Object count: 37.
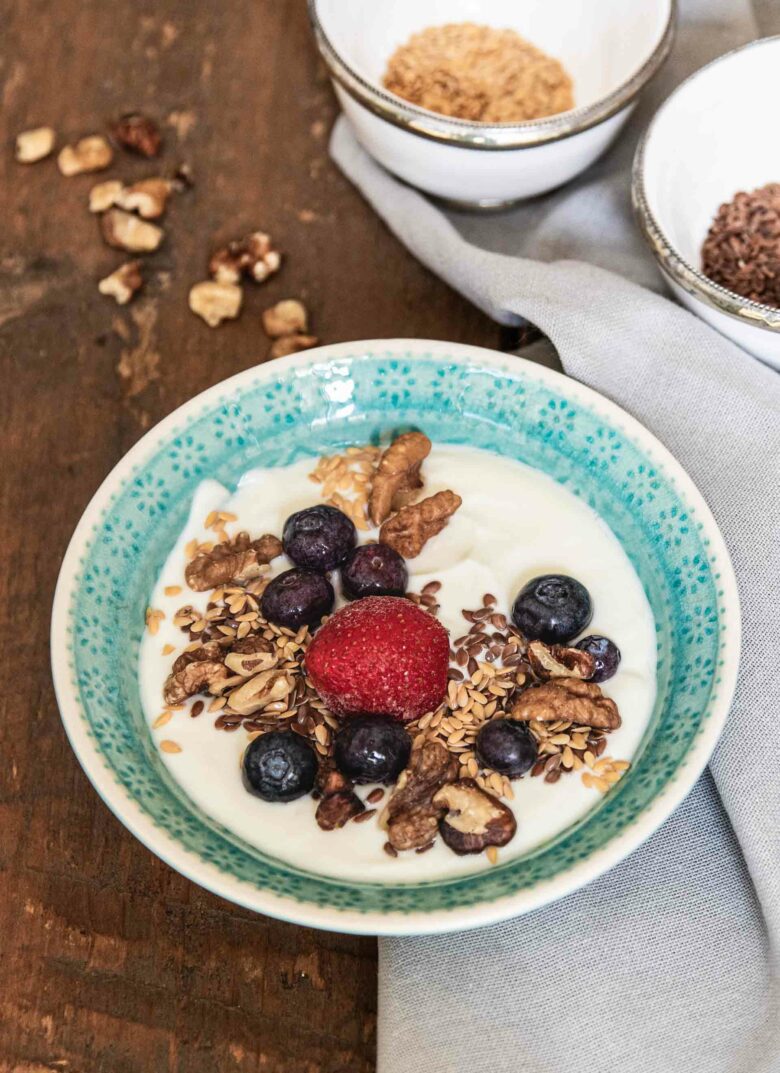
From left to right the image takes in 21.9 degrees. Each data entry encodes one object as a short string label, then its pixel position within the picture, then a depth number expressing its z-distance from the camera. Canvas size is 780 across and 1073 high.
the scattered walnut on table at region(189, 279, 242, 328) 0.55
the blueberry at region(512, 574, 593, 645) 0.45
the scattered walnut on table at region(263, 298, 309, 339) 0.55
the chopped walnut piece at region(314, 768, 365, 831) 0.43
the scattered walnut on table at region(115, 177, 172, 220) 0.57
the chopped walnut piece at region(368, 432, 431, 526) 0.48
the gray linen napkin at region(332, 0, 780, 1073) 0.43
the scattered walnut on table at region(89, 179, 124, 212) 0.57
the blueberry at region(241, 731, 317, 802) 0.43
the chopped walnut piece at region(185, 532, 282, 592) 0.47
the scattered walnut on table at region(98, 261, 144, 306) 0.56
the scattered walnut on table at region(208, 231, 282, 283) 0.56
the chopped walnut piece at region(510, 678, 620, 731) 0.44
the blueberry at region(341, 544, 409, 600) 0.46
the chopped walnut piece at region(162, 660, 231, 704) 0.45
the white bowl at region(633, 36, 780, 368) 0.51
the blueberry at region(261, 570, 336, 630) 0.46
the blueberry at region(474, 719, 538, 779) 0.44
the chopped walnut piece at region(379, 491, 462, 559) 0.47
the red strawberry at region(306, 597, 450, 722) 0.44
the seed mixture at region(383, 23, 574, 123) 0.56
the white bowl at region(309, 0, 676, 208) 0.52
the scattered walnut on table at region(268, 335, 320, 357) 0.54
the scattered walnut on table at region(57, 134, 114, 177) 0.58
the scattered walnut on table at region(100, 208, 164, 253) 0.56
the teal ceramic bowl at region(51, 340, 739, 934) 0.42
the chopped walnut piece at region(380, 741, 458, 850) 0.43
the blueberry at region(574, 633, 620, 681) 0.45
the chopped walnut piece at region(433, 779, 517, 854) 0.43
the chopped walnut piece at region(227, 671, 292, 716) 0.45
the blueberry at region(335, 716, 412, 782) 0.43
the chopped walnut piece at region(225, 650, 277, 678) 0.45
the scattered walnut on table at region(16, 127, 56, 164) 0.59
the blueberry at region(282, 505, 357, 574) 0.47
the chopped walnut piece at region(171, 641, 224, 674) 0.46
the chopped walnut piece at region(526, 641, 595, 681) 0.45
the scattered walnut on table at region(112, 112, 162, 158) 0.58
